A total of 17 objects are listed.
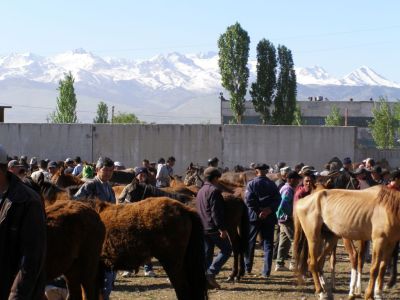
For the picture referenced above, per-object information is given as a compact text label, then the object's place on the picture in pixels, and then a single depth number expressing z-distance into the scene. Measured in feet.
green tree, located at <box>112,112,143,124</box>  365.81
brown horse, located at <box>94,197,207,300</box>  33.83
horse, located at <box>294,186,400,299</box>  37.88
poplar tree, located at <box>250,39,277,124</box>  216.13
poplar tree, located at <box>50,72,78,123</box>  290.76
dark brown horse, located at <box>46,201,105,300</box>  27.78
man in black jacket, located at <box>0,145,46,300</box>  19.04
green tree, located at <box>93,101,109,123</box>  358.64
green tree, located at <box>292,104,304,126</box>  311.47
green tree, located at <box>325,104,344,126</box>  327.26
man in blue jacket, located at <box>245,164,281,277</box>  47.60
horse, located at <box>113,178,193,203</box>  41.60
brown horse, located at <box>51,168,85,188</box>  54.80
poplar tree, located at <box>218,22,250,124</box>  212.64
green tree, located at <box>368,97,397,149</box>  274.16
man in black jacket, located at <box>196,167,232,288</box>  42.57
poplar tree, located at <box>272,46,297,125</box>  219.41
